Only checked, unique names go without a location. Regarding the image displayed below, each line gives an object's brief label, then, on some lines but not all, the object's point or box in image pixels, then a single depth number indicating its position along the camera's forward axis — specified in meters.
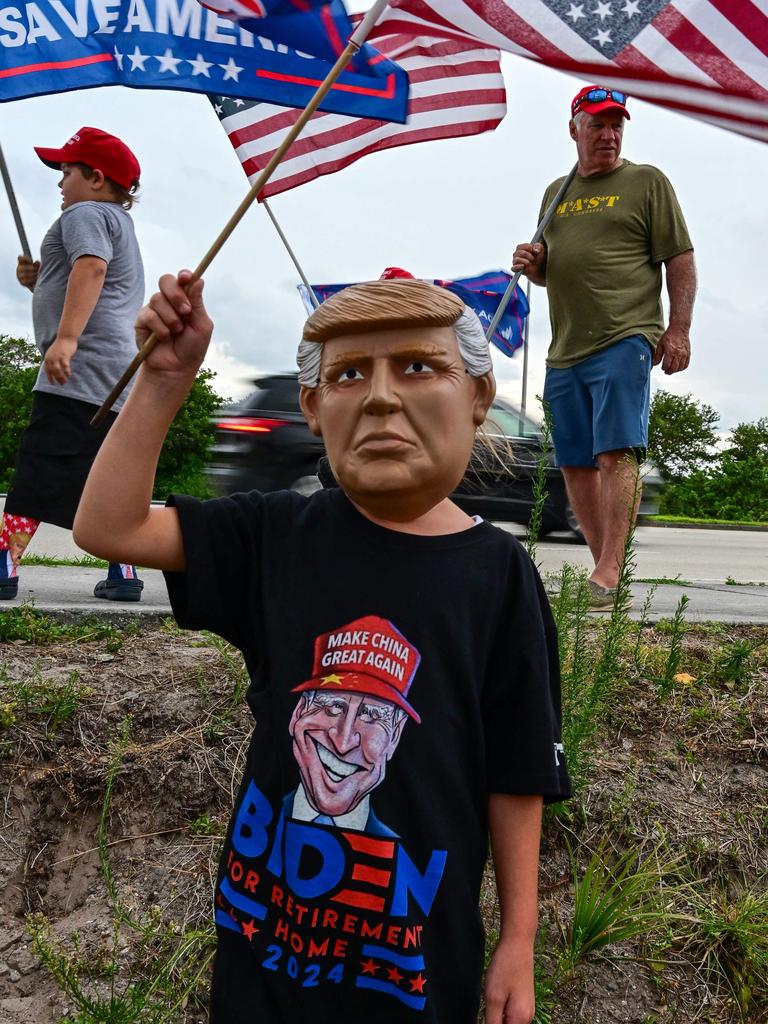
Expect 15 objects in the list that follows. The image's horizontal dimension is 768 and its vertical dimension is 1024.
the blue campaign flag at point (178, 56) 2.52
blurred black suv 8.63
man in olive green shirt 4.09
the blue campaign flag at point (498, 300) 6.39
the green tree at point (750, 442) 43.50
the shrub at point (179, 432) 30.38
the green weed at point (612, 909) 2.13
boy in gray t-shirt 3.89
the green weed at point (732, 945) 2.23
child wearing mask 1.39
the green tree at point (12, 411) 32.16
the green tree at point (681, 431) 47.38
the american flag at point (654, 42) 2.27
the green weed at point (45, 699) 2.68
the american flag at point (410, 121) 3.68
